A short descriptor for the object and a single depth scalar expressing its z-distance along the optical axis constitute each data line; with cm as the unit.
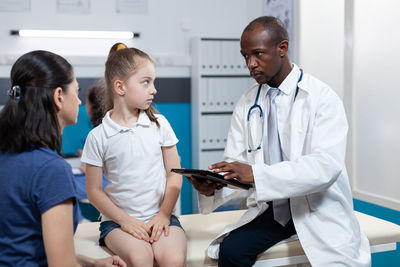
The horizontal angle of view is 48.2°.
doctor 154
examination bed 160
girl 156
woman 109
